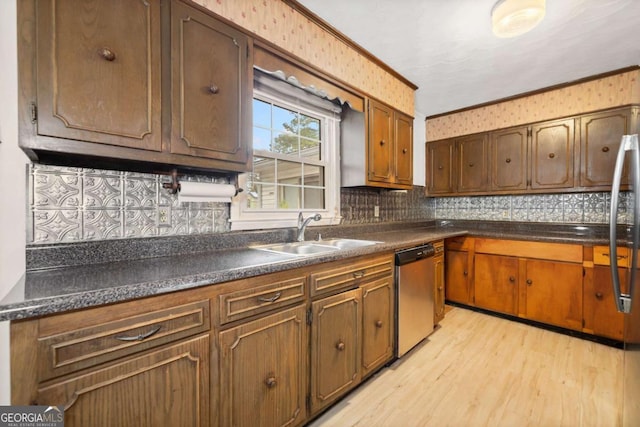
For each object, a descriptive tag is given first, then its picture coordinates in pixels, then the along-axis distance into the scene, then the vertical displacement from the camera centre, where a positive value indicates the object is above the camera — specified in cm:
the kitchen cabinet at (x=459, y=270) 314 -71
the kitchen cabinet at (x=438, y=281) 258 -69
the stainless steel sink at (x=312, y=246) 191 -25
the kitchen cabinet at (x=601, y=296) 228 -76
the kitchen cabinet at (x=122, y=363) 74 -47
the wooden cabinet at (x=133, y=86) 94 +54
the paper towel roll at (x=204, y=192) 143 +12
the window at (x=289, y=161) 200 +45
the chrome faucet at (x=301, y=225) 204 -10
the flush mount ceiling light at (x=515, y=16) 159 +120
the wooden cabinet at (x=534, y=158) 263 +62
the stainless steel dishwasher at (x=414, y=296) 204 -69
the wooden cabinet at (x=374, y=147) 241 +61
